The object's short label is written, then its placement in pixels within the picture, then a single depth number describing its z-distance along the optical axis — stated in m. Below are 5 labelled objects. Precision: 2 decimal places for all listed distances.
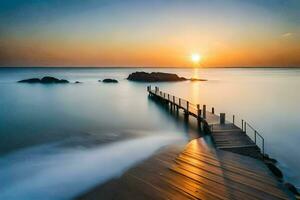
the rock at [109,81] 66.03
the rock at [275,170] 8.73
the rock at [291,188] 7.30
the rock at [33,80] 62.79
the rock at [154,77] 69.73
